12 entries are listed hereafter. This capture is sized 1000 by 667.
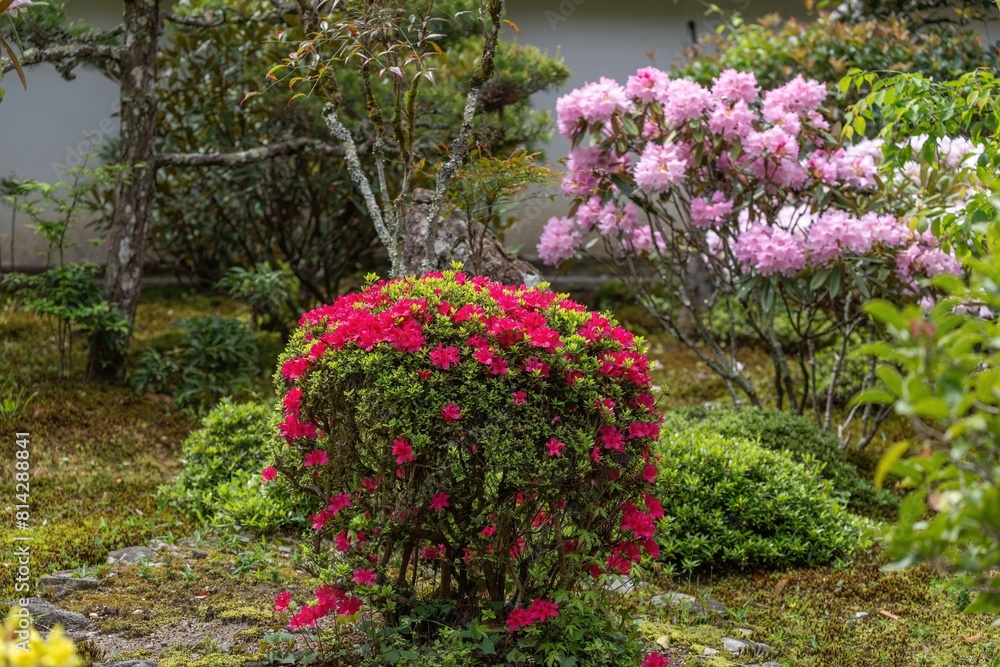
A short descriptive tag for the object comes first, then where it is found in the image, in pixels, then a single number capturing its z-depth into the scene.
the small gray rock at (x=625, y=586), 3.56
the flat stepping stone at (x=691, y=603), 3.41
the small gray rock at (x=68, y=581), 3.22
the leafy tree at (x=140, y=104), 5.42
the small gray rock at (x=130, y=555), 3.52
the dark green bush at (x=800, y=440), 4.56
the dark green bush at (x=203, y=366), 5.50
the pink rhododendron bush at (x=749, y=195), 4.56
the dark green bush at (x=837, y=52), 6.48
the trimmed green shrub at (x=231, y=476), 3.88
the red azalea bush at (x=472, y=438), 2.50
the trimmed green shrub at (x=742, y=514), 3.79
